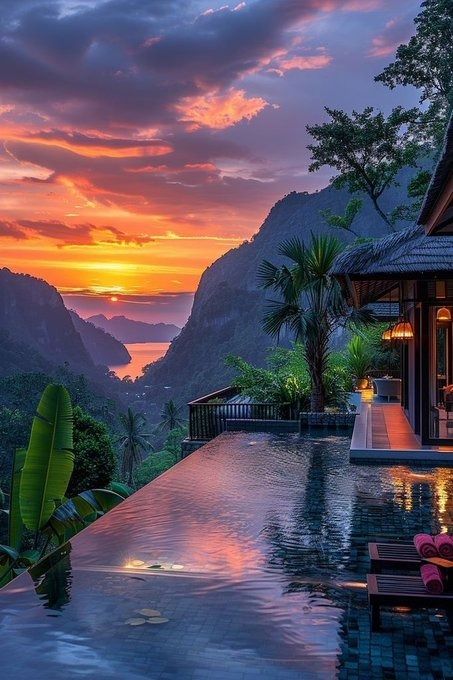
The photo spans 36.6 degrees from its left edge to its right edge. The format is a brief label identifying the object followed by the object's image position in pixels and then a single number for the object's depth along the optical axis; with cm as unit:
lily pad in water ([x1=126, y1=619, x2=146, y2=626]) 459
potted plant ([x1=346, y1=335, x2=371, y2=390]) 2261
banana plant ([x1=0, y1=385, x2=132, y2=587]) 836
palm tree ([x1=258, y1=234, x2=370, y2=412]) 1606
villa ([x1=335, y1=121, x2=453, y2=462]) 1105
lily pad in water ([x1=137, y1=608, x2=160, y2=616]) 476
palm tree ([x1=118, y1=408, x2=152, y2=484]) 5092
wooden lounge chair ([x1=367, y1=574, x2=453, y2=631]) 452
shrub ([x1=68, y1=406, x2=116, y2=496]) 1723
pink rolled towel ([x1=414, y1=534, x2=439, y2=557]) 510
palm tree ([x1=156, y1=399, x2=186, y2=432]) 5941
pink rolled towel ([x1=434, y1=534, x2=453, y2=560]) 502
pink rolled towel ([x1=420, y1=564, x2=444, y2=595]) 464
